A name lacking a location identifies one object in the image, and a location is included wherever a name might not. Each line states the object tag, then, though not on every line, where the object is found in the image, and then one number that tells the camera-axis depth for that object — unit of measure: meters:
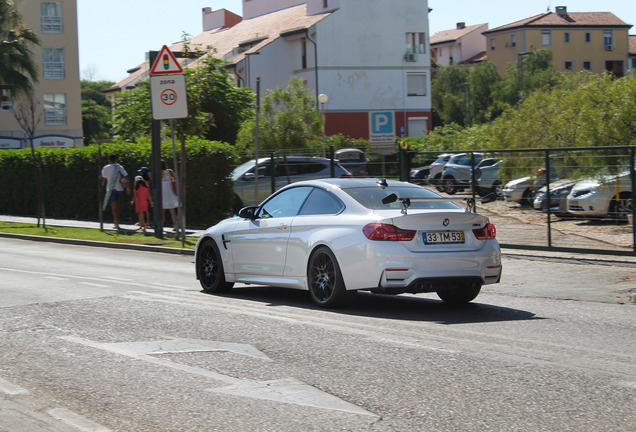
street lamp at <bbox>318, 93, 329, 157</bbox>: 40.80
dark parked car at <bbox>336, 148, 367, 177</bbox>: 21.08
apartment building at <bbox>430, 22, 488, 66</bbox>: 122.69
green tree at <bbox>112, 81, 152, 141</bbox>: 39.09
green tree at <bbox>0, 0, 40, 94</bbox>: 48.97
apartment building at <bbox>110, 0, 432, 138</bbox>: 68.50
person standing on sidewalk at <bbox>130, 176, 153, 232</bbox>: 23.45
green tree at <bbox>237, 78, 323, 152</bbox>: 39.28
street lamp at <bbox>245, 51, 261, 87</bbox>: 69.56
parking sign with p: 19.67
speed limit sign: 18.88
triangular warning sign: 18.86
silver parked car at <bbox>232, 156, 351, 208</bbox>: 23.66
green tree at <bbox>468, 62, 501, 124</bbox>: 98.31
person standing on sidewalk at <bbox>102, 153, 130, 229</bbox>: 24.28
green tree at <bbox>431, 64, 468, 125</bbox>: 100.62
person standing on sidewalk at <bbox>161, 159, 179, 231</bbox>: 22.28
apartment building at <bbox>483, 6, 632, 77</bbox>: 105.62
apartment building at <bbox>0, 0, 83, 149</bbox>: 67.88
